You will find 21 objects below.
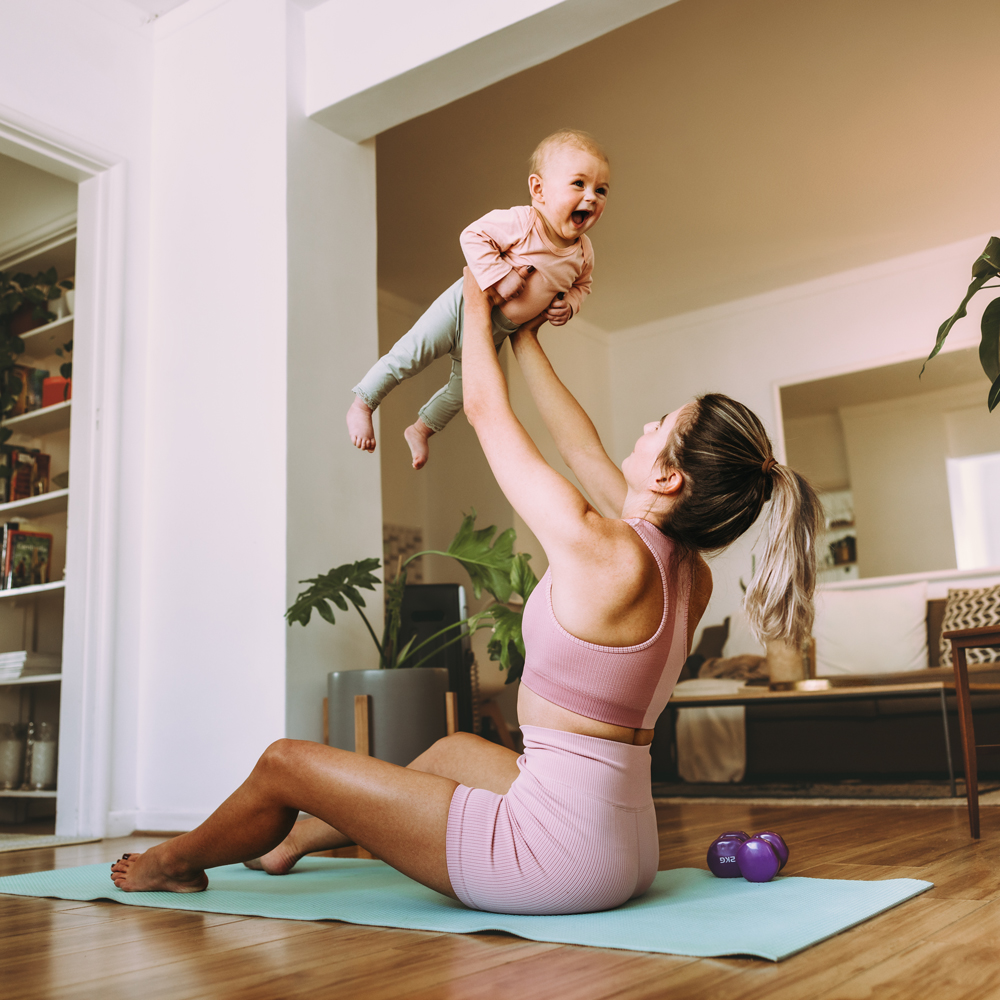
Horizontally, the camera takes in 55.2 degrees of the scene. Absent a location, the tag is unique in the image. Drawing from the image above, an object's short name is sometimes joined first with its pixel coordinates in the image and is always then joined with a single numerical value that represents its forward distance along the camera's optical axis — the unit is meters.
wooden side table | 2.42
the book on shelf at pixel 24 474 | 4.31
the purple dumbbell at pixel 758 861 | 1.85
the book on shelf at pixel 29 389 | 4.39
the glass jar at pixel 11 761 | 3.90
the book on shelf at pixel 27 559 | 4.11
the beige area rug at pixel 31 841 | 2.90
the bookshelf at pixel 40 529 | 4.09
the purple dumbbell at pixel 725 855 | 1.92
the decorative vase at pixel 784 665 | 4.35
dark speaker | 3.80
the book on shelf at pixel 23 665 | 3.85
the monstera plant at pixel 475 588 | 2.71
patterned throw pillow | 4.56
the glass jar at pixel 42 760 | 3.72
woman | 1.47
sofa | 4.26
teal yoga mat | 1.38
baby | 1.73
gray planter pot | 2.67
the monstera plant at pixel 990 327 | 2.12
